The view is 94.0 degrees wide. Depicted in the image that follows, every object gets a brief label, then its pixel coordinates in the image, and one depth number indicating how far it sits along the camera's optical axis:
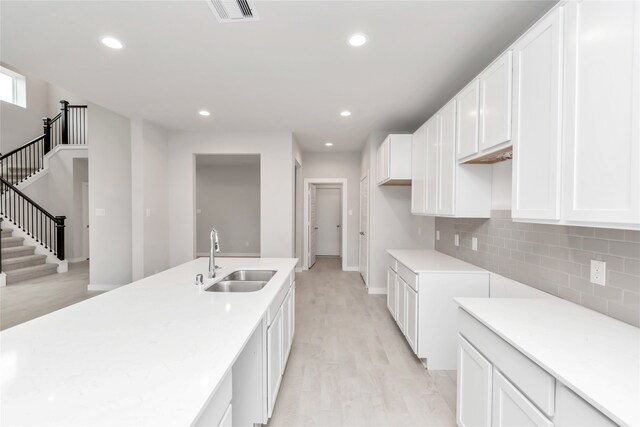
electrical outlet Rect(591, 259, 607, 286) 1.49
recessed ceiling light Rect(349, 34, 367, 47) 2.17
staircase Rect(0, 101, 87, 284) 5.61
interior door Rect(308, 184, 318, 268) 6.62
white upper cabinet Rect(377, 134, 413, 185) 3.75
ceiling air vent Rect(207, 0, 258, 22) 1.82
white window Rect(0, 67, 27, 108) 5.64
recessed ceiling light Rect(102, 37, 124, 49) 2.26
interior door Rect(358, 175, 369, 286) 5.09
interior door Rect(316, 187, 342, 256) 8.24
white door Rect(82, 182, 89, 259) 7.43
